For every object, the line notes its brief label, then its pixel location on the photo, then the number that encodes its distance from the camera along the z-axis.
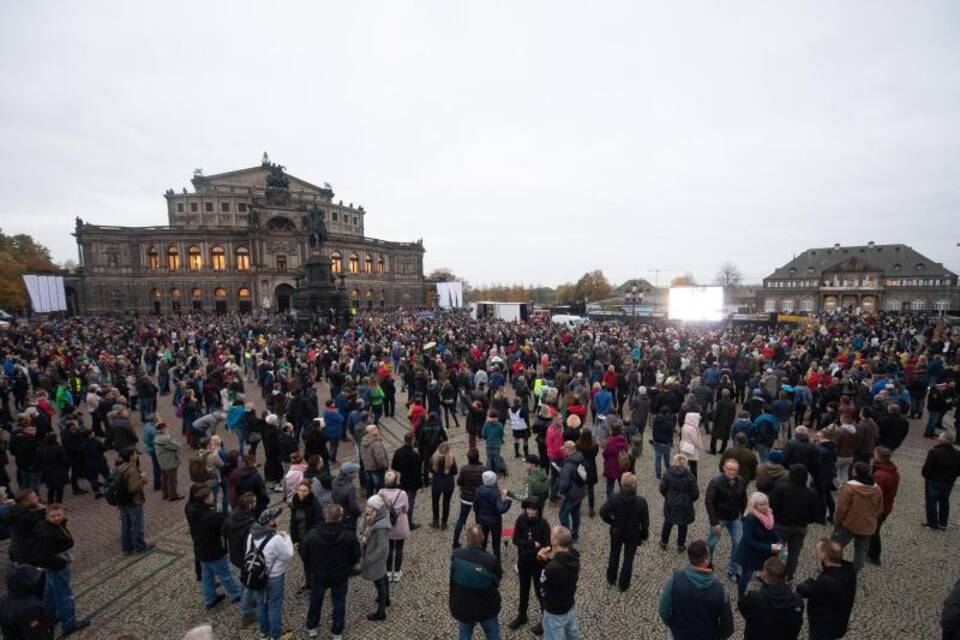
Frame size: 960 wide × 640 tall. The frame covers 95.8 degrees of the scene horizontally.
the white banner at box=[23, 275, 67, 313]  39.56
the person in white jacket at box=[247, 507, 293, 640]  4.64
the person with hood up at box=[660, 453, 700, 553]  5.98
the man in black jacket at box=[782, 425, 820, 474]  6.89
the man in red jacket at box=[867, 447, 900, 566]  6.12
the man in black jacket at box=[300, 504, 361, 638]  4.62
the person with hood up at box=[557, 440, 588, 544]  6.39
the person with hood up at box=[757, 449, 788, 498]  5.83
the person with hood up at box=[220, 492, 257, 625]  5.00
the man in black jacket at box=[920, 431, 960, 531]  6.54
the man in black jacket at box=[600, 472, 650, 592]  5.44
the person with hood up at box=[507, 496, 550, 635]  4.94
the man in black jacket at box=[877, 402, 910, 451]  8.55
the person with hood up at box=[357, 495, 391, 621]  5.11
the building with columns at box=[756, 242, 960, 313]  62.75
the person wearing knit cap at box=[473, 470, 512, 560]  5.77
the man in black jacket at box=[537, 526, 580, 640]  4.08
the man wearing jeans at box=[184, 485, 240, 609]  5.23
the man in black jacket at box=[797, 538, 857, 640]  3.92
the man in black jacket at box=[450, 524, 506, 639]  4.15
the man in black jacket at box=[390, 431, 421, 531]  7.05
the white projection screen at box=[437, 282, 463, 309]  63.00
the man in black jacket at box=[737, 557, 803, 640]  3.56
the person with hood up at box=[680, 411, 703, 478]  7.72
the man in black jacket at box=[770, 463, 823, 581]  5.40
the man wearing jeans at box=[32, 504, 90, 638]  4.91
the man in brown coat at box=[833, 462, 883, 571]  5.52
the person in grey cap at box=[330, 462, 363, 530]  5.50
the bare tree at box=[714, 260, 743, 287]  106.78
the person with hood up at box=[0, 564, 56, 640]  3.91
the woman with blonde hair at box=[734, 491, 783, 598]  5.07
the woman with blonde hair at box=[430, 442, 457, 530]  6.95
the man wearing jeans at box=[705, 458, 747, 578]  5.81
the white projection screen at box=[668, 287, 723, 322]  40.18
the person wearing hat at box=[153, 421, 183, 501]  8.12
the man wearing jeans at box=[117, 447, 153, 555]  6.30
